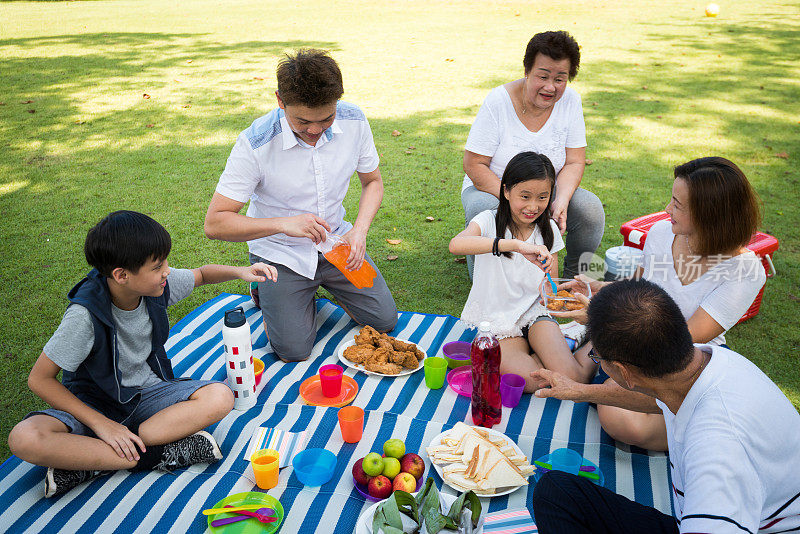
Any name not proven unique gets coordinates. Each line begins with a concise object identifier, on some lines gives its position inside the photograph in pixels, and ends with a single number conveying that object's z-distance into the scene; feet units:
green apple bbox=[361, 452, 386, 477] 9.29
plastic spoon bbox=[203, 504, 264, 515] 8.89
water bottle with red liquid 10.46
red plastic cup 11.75
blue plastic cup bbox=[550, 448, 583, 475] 9.87
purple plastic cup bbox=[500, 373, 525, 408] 11.52
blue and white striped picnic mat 9.12
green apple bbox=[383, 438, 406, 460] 9.78
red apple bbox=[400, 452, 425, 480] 9.52
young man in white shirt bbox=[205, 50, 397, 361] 11.69
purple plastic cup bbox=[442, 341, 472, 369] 13.34
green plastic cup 12.10
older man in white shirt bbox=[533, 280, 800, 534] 5.41
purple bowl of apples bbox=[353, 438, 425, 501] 9.18
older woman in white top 15.31
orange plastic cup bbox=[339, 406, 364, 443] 10.46
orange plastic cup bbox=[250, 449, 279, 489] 9.53
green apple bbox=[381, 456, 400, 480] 9.39
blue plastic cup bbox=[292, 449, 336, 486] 9.69
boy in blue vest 9.20
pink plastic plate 12.12
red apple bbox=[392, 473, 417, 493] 9.16
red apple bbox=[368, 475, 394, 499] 9.14
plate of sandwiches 9.36
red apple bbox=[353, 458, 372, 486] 9.37
